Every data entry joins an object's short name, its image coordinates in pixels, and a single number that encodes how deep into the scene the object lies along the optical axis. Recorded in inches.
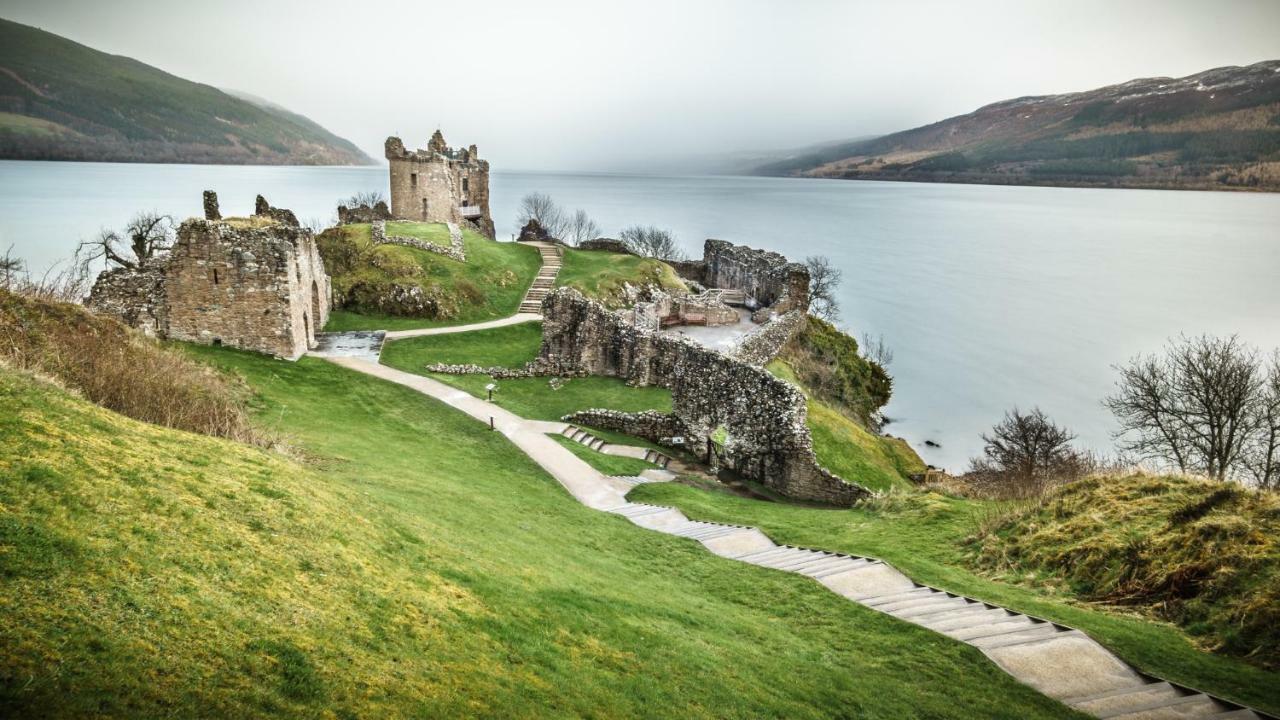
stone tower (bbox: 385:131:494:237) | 2250.2
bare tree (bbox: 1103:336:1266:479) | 1060.5
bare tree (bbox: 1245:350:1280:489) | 1010.4
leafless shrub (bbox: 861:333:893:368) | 2466.8
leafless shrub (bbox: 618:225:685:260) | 3809.1
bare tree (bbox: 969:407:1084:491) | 1010.1
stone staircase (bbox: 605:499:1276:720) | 319.9
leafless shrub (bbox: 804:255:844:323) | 2768.2
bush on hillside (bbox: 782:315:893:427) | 1622.8
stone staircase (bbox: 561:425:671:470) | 979.3
